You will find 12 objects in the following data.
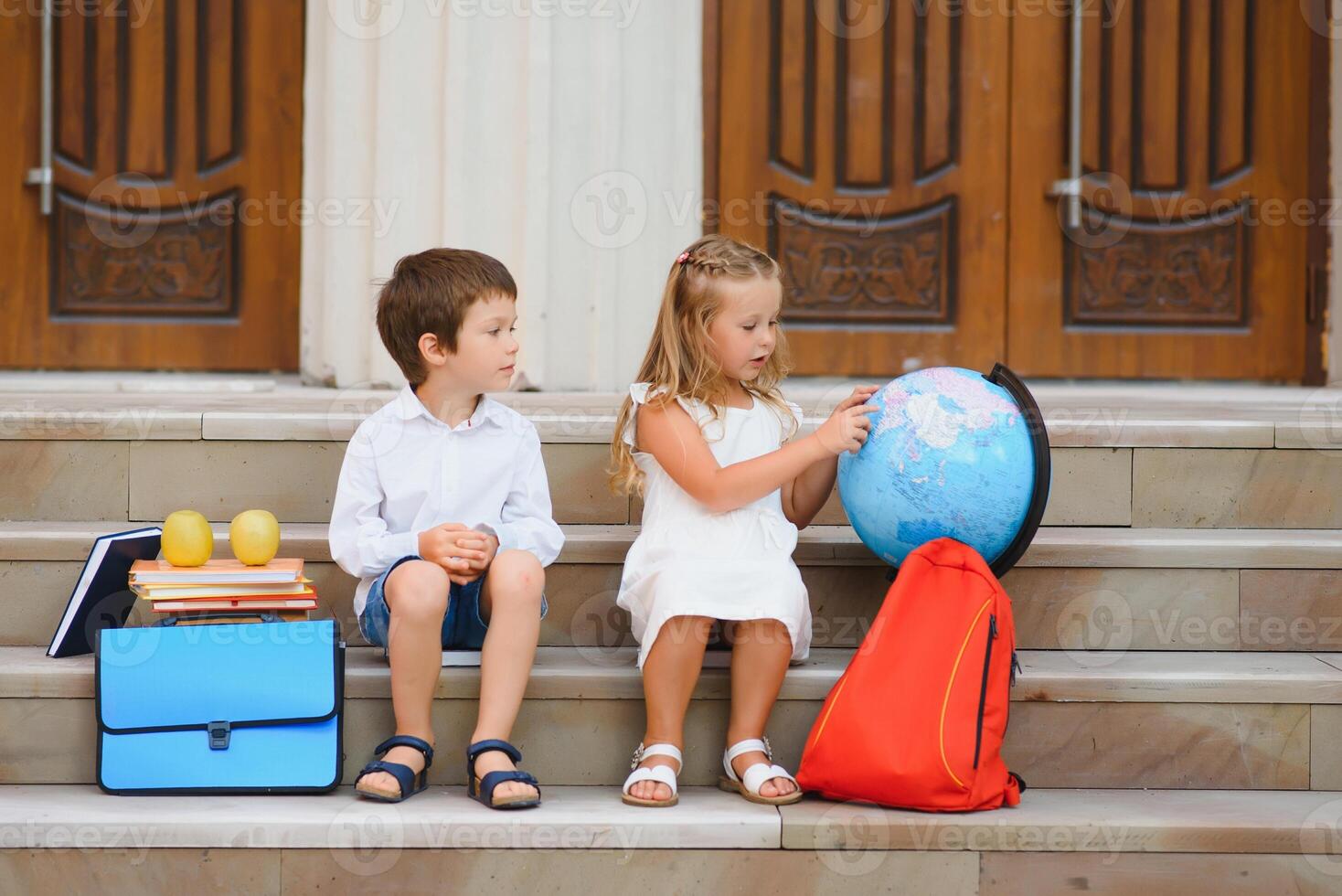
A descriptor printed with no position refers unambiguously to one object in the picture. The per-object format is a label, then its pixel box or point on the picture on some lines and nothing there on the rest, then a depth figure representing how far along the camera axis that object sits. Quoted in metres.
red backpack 5.49
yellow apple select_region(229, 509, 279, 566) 5.93
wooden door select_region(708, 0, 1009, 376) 10.32
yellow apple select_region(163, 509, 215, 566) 5.97
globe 5.68
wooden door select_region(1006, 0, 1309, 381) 10.48
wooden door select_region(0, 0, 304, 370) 10.26
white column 9.23
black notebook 6.18
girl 5.87
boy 5.77
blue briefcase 5.70
